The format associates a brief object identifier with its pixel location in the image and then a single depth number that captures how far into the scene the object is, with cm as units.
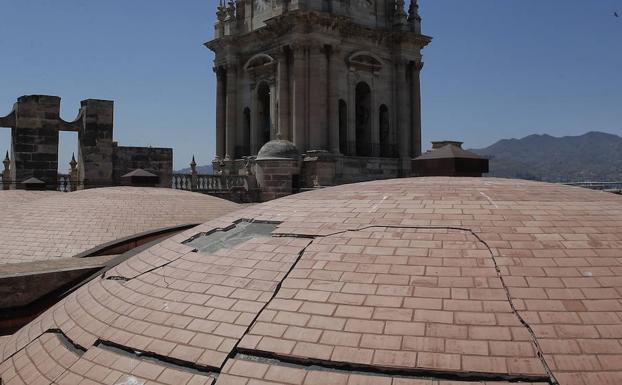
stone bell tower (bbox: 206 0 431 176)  3014
